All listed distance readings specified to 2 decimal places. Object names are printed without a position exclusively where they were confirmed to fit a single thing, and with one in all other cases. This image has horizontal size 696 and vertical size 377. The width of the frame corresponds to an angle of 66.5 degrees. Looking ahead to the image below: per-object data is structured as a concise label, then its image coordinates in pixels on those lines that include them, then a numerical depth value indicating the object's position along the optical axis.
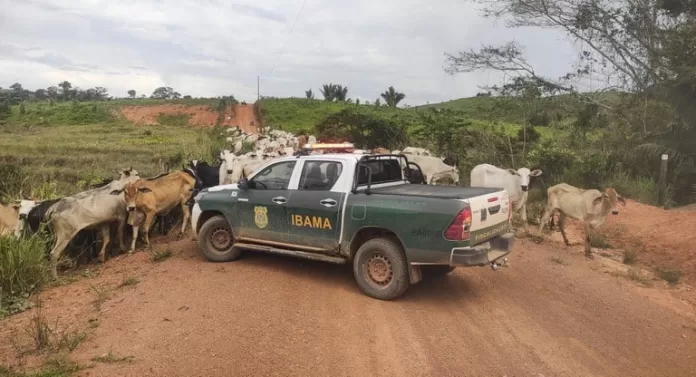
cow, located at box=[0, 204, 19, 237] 9.33
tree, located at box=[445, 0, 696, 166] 14.78
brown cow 9.88
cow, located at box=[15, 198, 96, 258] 9.41
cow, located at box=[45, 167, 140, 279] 9.24
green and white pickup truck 6.25
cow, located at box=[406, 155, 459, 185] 13.94
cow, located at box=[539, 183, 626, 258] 9.77
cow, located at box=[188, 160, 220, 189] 12.95
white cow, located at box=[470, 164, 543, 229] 11.34
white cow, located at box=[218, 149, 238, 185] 13.05
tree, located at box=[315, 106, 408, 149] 23.31
